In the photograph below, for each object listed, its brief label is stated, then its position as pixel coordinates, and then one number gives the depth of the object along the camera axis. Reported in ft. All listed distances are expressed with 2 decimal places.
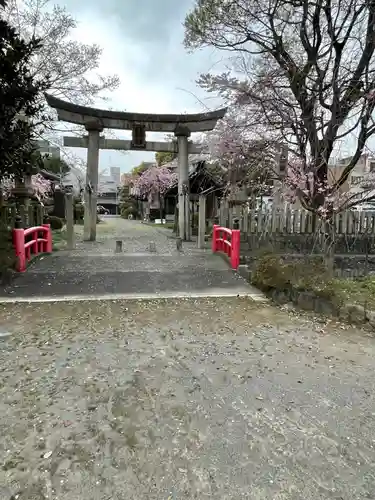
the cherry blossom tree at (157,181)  88.89
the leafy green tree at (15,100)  17.07
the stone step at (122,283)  18.37
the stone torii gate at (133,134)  38.09
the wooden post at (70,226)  31.86
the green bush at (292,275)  15.99
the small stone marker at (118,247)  30.22
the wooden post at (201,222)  34.53
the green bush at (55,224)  55.57
